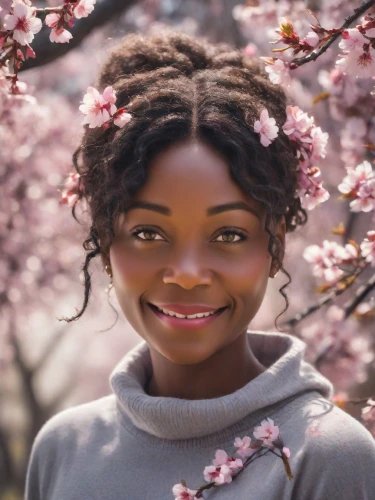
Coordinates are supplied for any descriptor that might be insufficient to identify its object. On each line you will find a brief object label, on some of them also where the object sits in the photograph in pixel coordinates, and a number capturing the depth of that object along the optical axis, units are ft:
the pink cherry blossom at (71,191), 3.77
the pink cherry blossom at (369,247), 3.67
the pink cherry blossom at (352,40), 3.23
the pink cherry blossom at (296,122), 3.51
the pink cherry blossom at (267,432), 3.28
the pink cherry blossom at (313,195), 3.61
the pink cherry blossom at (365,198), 3.68
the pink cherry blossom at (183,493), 3.27
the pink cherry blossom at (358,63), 3.27
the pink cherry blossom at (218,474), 3.28
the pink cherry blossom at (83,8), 3.39
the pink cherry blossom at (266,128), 3.39
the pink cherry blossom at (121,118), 3.41
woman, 3.28
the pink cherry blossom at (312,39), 3.26
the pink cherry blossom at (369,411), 3.56
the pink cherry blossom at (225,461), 3.29
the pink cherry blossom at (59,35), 3.47
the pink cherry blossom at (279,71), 3.36
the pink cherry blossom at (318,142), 3.58
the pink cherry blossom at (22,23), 3.34
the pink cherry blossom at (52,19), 3.47
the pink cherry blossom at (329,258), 4.03
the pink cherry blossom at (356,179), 3.72
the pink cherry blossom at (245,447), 3.32
